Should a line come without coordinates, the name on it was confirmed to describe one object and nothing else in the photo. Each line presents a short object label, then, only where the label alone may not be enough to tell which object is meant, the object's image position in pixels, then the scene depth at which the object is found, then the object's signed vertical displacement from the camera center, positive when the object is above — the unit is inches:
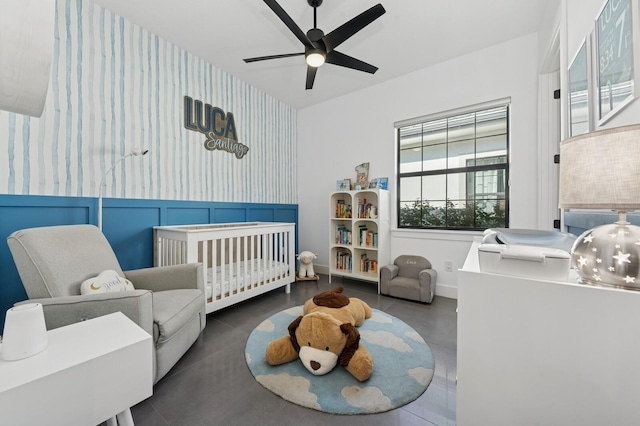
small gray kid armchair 104.3 -30.2
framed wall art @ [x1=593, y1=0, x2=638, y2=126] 35.2 +24.6
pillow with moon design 59.0 -17.7
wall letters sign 110.1 +41.2
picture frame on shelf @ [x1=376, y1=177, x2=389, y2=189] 129.9 +15.6
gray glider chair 49.4 -17.8
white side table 23.1 -17.1
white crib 85.8 -17.9
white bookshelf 123.8 -11.0
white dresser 25.7 -16.2
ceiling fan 67.7 +52.9
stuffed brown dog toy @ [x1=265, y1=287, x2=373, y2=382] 58.9 -33.8
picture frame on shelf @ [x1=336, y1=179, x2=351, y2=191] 141.6 +16.2
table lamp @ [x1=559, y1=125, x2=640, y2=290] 23.9 +2.0
